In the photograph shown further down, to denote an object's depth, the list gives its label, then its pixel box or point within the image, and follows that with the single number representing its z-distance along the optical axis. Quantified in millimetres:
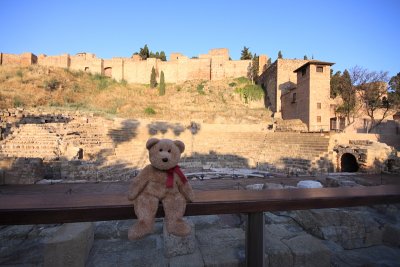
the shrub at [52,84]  31008
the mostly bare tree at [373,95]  25500
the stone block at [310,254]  2182
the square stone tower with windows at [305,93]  22797
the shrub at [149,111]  28041
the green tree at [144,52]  46312
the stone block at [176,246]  2240
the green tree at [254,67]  39125
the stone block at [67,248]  2010
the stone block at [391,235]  2627
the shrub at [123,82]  39194
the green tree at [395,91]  25359
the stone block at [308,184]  6828
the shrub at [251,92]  35031
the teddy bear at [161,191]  1474
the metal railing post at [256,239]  1644
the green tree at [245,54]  45062
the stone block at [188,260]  2098
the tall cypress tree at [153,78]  38866
